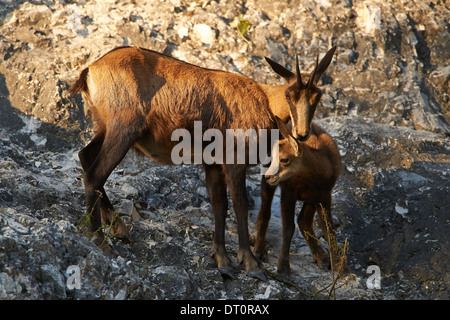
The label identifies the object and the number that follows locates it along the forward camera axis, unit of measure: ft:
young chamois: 47.65
